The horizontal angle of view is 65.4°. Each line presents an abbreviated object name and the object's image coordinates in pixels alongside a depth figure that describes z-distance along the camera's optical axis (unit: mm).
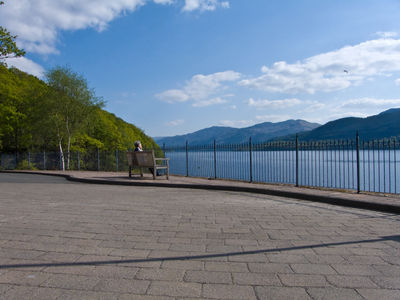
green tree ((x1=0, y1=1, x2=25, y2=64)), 17500
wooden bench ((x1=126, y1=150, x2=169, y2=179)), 12479
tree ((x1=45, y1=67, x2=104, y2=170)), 24859
